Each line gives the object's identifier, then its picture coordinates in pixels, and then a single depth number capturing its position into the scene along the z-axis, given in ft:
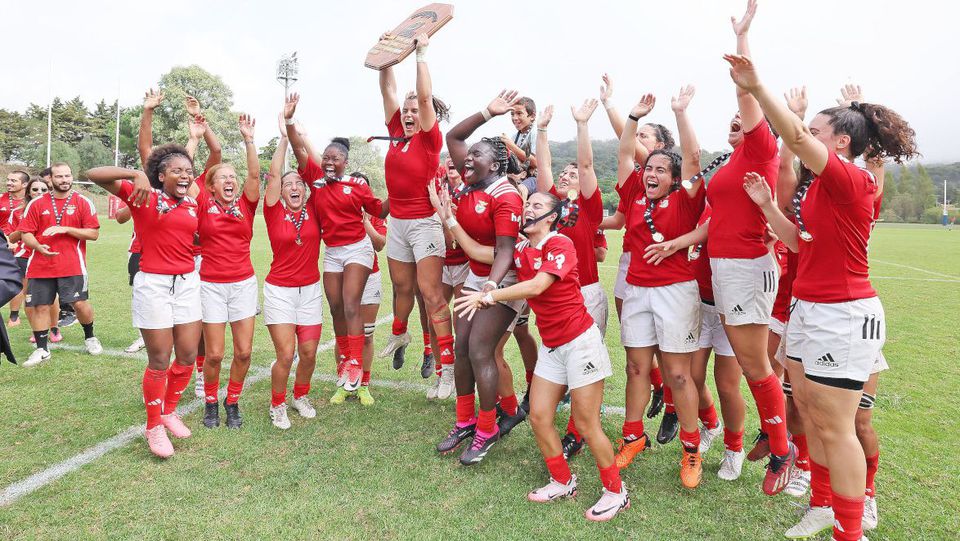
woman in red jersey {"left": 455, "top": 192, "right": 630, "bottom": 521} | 12.07
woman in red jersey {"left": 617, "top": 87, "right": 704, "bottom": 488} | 13.33
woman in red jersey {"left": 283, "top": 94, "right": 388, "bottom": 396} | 18.57
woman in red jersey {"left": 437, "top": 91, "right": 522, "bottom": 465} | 14.49
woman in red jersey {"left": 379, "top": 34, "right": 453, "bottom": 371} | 17.16
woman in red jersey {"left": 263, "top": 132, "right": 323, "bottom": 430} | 17.28
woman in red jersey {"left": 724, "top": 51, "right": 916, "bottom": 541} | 9.59
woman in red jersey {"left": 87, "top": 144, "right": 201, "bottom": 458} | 14.79
